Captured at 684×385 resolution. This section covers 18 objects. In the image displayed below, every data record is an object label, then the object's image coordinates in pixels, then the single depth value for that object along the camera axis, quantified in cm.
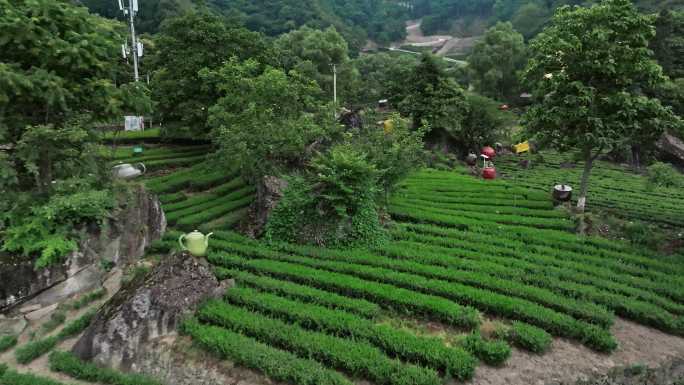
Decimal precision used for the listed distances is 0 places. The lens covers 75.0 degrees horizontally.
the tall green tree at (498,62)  5041
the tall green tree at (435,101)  3381
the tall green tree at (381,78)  4053
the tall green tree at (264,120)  1623
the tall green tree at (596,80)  1627
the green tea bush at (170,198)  1856
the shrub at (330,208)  1489
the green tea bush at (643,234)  1550
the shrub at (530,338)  1006
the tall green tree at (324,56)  4516
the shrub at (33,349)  990
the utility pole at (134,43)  2399
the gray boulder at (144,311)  964
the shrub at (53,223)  1142
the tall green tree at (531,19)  7441
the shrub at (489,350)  962
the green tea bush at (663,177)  1508
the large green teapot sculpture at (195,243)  1188
